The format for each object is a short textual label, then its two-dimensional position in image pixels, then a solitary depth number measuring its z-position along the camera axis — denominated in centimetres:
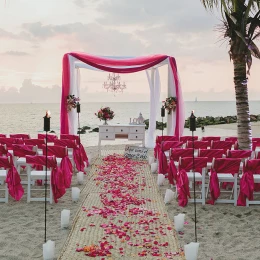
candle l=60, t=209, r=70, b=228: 649
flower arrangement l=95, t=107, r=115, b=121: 1524
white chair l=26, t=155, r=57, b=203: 828
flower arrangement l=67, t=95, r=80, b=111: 1506
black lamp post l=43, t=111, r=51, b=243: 560
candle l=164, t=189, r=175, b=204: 816
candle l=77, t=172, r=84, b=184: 1007
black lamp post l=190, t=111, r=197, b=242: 592
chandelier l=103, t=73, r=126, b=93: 1581
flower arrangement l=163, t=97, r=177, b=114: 1545
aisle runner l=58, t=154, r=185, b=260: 555
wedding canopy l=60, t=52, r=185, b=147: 1476
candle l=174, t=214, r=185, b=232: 643
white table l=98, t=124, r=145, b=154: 1520
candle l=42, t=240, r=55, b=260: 519
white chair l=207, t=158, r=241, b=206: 816
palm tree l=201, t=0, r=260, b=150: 1133
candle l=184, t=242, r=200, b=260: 515
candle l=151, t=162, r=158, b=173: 1159
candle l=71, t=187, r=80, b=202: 828
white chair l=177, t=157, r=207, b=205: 825
